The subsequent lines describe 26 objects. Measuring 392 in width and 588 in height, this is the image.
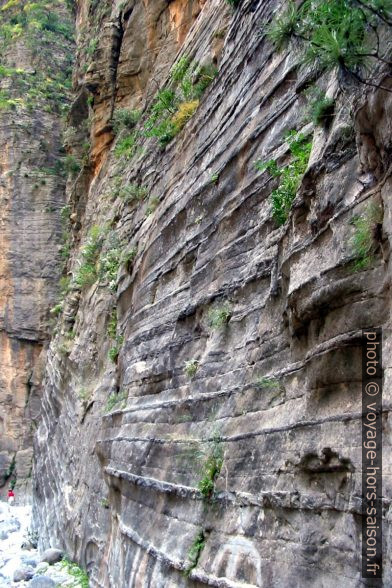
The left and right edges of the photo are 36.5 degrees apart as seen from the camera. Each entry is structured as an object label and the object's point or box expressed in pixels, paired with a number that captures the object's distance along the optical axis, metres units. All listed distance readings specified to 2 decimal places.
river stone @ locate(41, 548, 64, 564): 11.60
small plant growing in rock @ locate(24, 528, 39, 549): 14.92
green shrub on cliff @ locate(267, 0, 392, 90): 2.93
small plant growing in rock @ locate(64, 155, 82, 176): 21.09
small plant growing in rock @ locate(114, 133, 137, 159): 13.67
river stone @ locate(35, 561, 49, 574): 11.05
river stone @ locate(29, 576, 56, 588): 9.62
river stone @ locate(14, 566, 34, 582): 10.96
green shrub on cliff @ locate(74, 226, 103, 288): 14.16
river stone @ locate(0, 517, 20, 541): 16.86
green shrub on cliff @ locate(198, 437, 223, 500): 5.03
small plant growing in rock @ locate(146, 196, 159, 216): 9.75
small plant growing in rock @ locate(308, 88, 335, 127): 4.39
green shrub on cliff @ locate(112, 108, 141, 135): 14.97
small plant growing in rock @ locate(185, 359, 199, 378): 6.25
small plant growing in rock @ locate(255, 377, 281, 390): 4.55
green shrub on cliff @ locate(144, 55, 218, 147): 9.16
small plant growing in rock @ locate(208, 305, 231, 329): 5.83
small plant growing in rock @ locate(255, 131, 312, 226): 5.12
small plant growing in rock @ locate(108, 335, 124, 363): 10.21
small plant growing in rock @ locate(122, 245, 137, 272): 10.33
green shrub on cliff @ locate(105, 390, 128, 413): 8.68
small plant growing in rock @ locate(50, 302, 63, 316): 18.03
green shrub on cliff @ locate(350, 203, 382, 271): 3.51
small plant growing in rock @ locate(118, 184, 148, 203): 11.18
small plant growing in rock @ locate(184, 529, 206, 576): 4.94
